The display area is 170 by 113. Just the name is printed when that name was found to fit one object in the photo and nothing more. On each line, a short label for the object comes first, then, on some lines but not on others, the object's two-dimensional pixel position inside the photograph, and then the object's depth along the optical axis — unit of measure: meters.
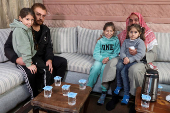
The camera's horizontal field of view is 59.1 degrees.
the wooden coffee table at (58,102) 1.14
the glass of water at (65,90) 1.30
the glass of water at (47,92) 1.27
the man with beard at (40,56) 1.78
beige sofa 1.62
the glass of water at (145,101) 1.16
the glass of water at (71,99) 1.17
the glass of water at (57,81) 1.47
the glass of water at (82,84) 1.41
